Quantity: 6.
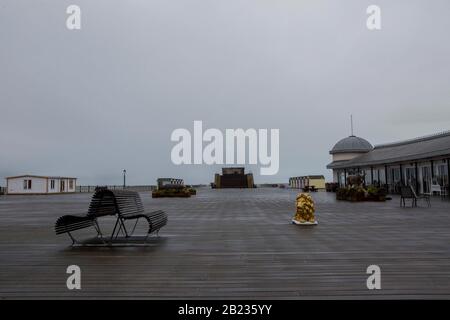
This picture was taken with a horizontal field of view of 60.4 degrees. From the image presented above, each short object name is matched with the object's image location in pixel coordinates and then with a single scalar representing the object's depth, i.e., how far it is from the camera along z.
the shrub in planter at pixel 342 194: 23.10
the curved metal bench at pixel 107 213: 6.98
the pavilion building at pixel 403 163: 26.08
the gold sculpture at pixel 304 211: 10.20
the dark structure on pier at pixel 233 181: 78.75
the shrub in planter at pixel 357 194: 21.56
